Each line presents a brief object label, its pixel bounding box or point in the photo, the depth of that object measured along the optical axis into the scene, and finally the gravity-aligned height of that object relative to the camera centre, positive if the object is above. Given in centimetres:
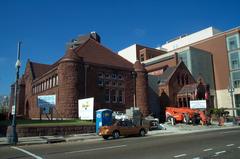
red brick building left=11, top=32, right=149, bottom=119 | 3909 +557
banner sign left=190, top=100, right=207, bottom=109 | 4381 +142
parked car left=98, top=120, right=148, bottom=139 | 2264 -138
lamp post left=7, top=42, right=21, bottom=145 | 1977 -122
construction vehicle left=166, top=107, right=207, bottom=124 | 4009 -46
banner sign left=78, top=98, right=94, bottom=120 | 3144 +83
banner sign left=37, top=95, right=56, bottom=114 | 3203 +169
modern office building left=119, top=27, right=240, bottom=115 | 6850 +1340
